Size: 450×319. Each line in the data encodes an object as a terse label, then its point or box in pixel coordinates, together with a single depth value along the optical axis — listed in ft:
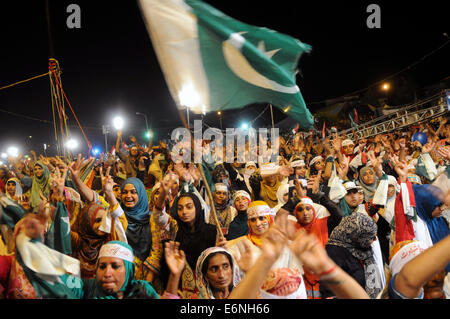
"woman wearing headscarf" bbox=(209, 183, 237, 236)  13.85
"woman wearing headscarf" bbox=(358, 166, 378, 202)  14.82
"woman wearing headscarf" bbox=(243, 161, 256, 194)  19.45
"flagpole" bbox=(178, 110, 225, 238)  7.14
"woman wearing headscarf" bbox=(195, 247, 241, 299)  7.47
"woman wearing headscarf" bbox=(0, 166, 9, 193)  21.30
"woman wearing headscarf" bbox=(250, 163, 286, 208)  16.83
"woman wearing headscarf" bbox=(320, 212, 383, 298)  8.52
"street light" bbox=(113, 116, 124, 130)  38.47
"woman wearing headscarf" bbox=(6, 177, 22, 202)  16.15
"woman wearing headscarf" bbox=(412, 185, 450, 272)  10.59
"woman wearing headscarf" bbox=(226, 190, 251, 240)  12.17
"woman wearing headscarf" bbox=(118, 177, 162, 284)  9.86
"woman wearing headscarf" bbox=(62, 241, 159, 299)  6.21
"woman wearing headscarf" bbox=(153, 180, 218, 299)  9.77
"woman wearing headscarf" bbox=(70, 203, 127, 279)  9.61
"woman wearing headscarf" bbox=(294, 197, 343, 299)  11.16
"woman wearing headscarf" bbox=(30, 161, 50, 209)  17.94
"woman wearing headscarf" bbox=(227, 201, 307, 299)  6.44
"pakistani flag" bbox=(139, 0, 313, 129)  8.39
